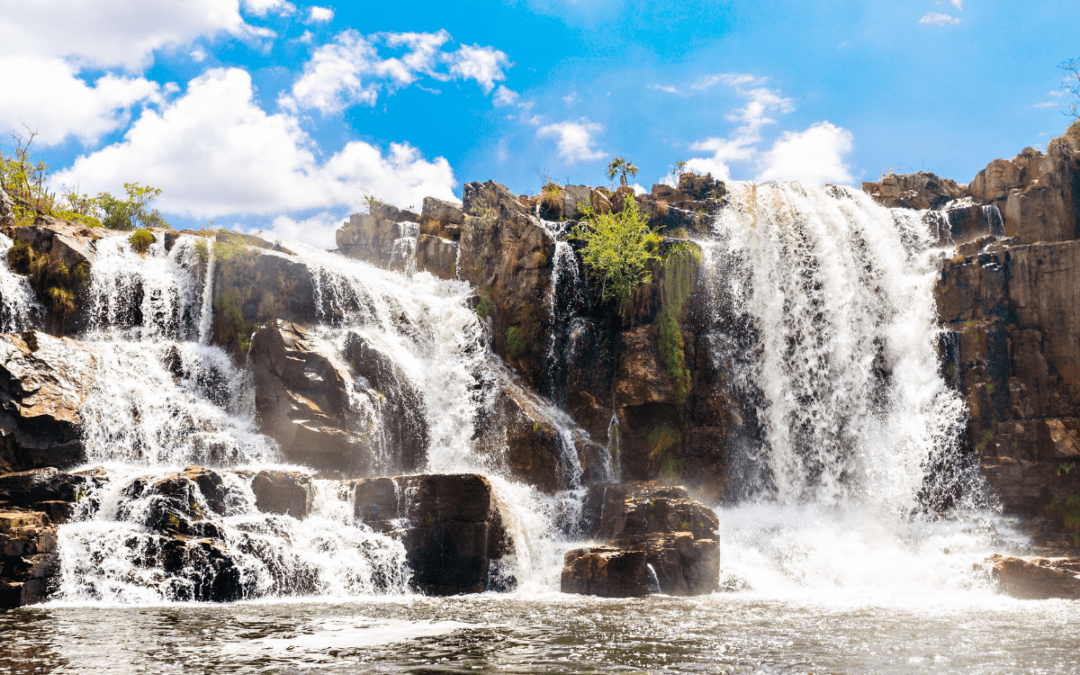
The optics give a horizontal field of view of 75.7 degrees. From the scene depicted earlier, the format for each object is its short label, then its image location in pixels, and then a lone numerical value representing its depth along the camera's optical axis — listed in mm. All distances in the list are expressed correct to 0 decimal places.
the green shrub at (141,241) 23062
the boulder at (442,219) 31828
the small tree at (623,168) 37219
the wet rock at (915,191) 29234
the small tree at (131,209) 33125
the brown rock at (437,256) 29203
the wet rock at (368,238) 31078
